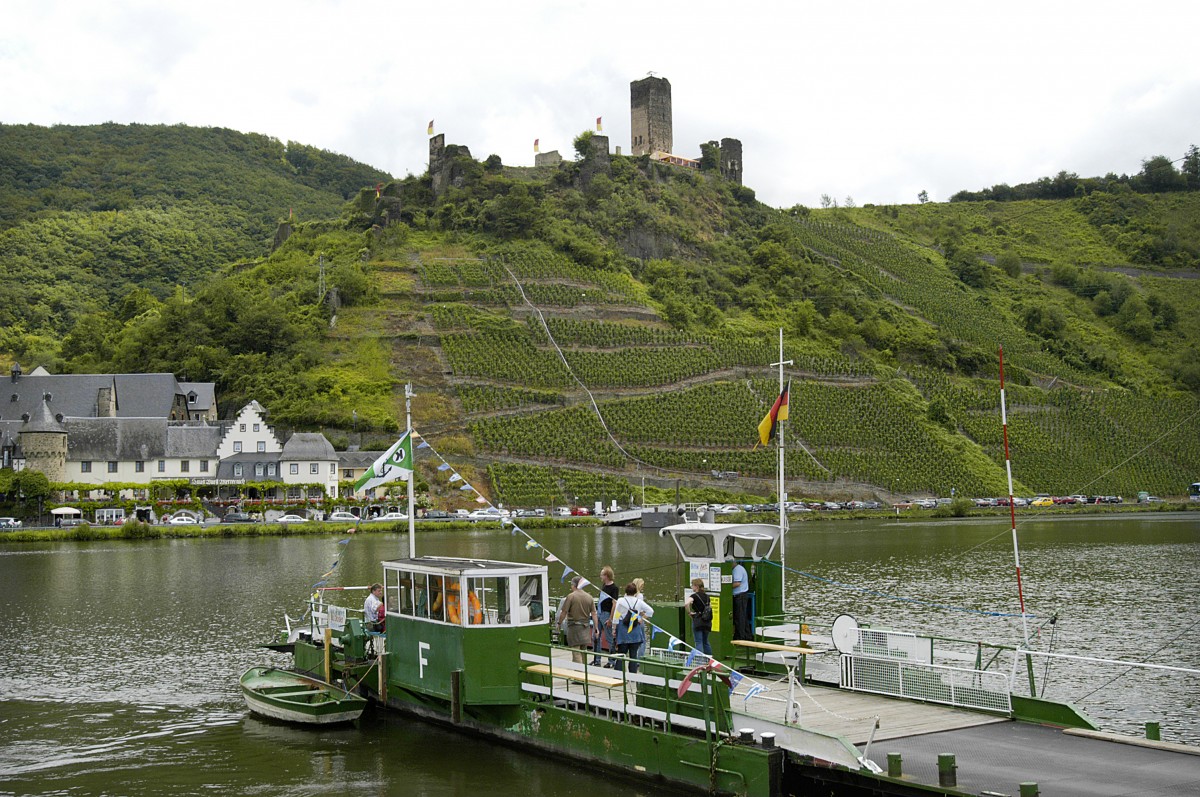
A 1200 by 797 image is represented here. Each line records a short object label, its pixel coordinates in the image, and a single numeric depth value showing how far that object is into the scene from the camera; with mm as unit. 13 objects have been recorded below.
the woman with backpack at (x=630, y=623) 23766
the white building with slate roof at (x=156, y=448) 103625
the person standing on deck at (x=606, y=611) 24719
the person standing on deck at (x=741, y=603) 25578
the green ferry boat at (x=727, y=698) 17844
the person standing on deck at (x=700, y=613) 24298
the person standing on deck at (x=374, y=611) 29344
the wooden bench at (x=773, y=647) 18333
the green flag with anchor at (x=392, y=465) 28688
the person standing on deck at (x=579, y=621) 25625
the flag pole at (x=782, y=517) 25875
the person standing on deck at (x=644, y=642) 23964
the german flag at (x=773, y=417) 27641
